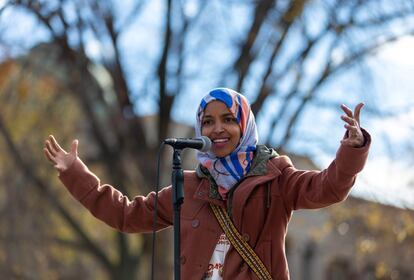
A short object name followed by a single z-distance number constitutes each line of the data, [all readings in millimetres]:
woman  7285
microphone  7386
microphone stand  7262
